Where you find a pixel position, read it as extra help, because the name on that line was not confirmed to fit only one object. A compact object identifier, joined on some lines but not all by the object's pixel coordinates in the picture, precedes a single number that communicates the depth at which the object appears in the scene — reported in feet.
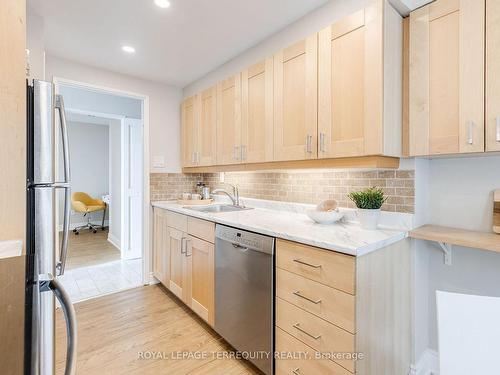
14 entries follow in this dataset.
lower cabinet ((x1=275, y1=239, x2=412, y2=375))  3.84
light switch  10.32
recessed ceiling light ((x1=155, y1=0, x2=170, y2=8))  5.70
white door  13.05
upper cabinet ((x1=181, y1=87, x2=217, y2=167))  8.75
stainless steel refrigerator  3.77
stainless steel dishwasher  5.07
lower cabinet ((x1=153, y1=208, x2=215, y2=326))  6.74
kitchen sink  8.95
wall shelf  3.94
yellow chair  18.51
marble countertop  4.06
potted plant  5.15
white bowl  5.75
